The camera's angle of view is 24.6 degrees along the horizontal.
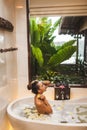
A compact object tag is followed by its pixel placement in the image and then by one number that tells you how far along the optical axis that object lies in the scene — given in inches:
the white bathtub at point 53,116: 71.0
